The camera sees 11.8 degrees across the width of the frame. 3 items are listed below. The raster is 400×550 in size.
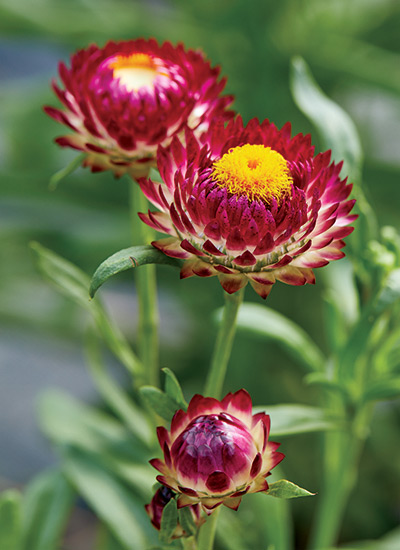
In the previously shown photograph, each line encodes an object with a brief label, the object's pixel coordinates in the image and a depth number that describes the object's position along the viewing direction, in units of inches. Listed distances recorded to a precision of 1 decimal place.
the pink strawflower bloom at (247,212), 16.5
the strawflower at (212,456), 16.3
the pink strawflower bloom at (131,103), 17.9
